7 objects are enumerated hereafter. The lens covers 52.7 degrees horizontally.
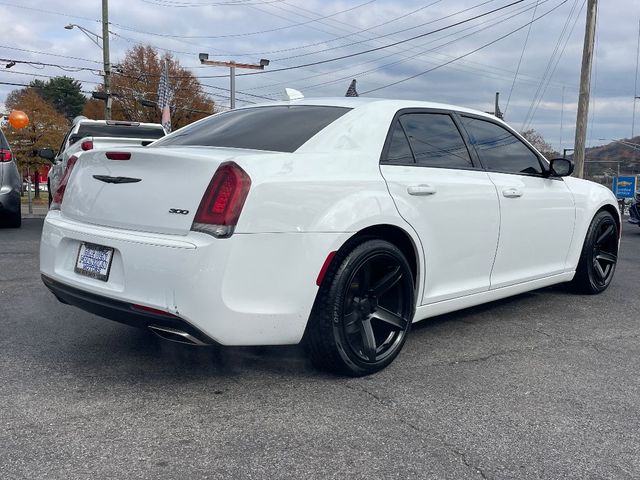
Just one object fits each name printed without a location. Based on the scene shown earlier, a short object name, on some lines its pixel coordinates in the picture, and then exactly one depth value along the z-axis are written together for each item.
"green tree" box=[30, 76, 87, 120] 76.00
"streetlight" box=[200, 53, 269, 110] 29.55
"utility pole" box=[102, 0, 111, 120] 28.30
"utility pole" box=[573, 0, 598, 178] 18.77
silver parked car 9.61
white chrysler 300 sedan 2.94
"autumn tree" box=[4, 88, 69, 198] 30.45
